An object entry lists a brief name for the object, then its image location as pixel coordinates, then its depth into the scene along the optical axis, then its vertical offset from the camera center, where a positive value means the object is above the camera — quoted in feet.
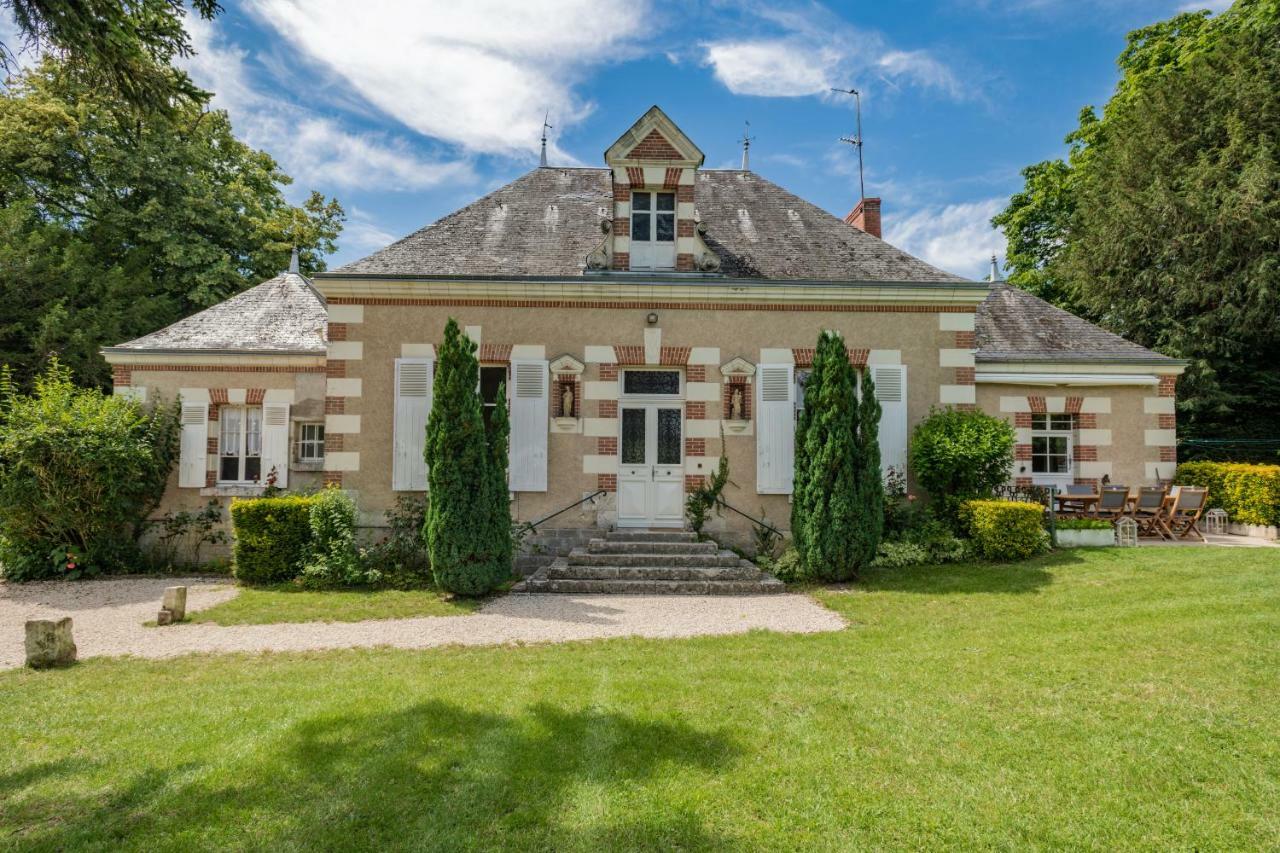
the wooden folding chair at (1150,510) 34.65 -3.11
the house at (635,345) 32.50 +5.38
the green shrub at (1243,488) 35.35 -1.93
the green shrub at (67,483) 31.07 -2.13
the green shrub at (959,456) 31.01 -0.20
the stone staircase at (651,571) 27.40 -5.55
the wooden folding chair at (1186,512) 34.50 -3.22
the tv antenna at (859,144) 49.44 +24.22
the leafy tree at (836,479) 27.78 -1.30
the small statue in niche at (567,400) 32.48 +2.39
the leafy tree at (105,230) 50.44 +19.67
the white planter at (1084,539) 32.86 -4.45
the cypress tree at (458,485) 25.75 -1.62
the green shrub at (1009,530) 30.35 -3.73
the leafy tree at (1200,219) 48.08 +18.92
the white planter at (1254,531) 35.22 -4.33
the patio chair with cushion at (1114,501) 34.50 -2.61
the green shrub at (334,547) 28.37 -4.80
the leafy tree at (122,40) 15.71 +10.36
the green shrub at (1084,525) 32.99 -3.74
